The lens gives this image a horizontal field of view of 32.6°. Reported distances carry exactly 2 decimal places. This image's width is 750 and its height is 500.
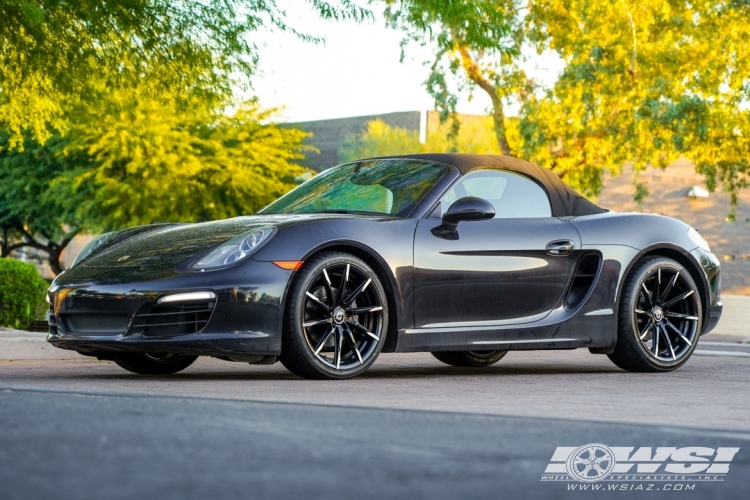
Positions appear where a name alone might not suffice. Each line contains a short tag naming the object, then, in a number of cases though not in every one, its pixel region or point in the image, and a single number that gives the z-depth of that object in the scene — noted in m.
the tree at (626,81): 26.83
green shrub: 13.65
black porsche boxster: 7.19
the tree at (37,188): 39.62
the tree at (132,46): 13.62
